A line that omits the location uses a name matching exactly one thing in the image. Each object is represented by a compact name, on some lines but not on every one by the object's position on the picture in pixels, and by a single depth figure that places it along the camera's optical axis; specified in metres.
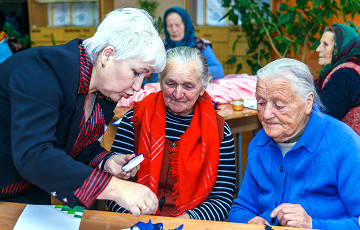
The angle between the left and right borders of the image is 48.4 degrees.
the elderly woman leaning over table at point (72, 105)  1.05
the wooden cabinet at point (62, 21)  6.65
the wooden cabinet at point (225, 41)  6.12
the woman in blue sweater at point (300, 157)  1.47
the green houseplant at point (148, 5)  6.12
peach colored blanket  3.07
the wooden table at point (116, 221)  1.25
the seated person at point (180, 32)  4.16
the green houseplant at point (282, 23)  4.63
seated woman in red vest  1.91
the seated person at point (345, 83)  2.72
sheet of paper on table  1.22
